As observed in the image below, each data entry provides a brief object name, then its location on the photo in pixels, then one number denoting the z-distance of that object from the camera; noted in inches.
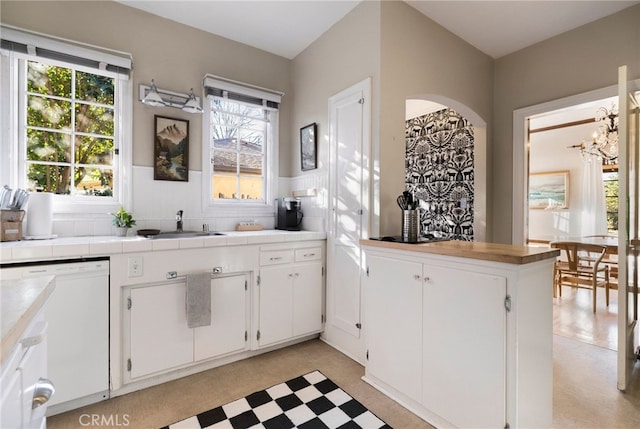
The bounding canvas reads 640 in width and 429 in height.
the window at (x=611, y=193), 206.6
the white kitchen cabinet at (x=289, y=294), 101.8
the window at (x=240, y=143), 119.1
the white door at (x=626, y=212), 82.2
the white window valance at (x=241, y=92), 115.6
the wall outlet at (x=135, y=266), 79.4
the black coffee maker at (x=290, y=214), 124.3
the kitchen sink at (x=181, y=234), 101.1
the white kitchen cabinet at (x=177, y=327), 80.8
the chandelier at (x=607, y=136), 141.8
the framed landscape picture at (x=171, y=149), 107.3
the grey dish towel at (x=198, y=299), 85.7
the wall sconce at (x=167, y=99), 97.3
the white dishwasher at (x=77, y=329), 69.8
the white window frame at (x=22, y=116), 86.4
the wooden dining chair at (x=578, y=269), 147.0
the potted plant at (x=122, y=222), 96.0
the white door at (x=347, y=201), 99.3
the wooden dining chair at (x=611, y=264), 149.0
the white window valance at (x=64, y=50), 84.2
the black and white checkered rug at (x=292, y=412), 69.2
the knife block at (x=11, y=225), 77.0
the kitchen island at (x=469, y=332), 56.4
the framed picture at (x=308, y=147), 121.8
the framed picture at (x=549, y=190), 224.4
